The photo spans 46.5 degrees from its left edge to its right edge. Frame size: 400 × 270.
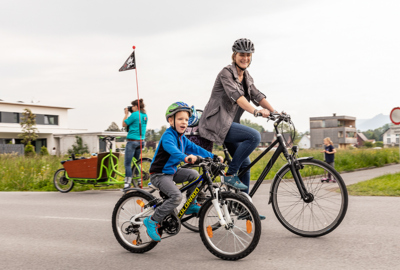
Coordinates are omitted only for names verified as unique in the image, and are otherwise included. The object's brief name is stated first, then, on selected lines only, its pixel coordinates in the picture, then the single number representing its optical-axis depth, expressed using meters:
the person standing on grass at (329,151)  13.48
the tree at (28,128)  67.50
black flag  11.22
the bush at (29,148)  56.38
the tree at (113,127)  126.22
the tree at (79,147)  67.03
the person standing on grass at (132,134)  10.89
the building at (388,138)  178.00
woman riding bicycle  5.41
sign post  16.44
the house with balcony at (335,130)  122.62
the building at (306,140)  168.57
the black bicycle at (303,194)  5.14
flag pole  10.70
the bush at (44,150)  60.64
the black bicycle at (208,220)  4.29
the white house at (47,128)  70.56
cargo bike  11.22
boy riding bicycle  4.60
